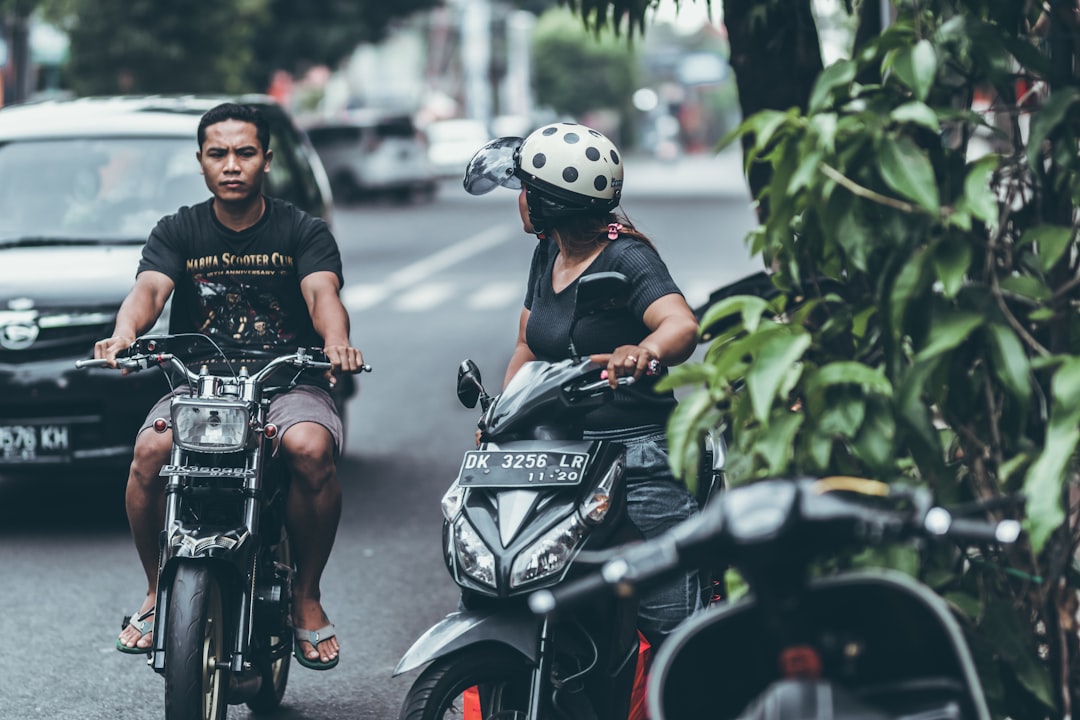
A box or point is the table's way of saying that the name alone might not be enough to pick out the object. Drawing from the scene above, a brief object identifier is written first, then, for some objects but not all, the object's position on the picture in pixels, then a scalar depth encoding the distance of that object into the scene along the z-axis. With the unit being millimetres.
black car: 15257
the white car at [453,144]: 100750
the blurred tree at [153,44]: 48609
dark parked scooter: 5446
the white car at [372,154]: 73768
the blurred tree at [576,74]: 191889
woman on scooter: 8352
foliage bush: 6561
